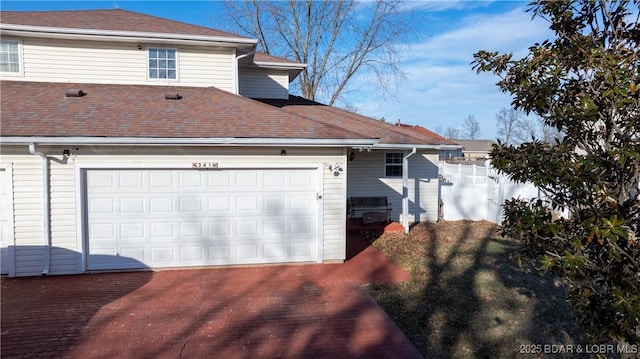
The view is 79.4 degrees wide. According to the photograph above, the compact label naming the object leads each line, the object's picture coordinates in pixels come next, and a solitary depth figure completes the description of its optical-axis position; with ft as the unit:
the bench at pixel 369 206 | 42.55
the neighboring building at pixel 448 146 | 41.00
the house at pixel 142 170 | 24.98
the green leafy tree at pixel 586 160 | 9.65
